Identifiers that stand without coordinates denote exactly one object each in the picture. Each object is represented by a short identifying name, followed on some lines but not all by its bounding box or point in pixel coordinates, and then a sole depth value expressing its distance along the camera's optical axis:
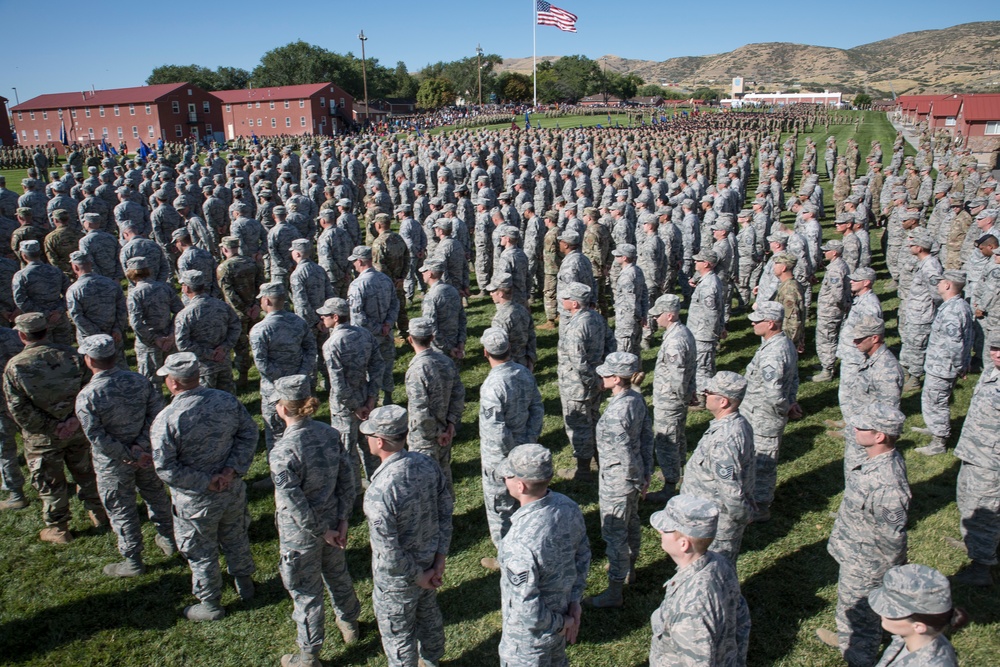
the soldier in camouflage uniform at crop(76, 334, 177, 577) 5.40
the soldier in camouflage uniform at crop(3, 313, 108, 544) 5.91
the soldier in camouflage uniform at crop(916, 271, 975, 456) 7.52
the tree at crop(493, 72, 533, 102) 104.25
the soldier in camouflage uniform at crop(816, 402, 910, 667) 4.46
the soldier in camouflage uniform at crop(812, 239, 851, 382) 9.52
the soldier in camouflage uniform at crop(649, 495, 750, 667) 3.35
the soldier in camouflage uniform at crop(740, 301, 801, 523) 6.51
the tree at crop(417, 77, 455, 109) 98.19
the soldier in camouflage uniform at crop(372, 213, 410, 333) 10.81
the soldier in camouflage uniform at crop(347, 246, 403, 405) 8.27
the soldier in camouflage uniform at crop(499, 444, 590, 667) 3.65
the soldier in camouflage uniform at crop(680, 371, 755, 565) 4.92
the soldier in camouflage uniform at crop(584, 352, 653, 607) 5.27
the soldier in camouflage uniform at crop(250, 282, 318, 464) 6.88
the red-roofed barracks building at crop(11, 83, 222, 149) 58.28
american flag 42.88
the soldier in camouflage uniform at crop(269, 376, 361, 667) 4.50
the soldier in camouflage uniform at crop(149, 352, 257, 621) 4.85
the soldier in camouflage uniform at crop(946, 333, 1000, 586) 5.50
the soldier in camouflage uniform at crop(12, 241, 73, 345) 8.73
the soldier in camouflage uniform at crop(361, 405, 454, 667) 4.14
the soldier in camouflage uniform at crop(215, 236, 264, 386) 9.47
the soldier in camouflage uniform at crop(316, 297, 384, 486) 6.66
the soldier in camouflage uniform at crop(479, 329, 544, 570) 5.53
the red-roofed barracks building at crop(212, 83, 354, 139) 62.62
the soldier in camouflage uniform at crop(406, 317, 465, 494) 5.96
